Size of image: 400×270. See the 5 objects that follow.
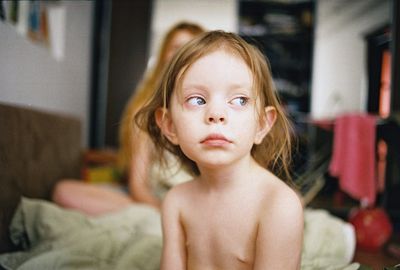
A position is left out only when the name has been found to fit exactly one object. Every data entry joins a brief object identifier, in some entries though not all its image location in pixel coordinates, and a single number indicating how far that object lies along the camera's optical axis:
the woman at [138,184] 1.38
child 0.60
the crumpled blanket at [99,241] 0.87
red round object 1.53
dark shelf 3.75
